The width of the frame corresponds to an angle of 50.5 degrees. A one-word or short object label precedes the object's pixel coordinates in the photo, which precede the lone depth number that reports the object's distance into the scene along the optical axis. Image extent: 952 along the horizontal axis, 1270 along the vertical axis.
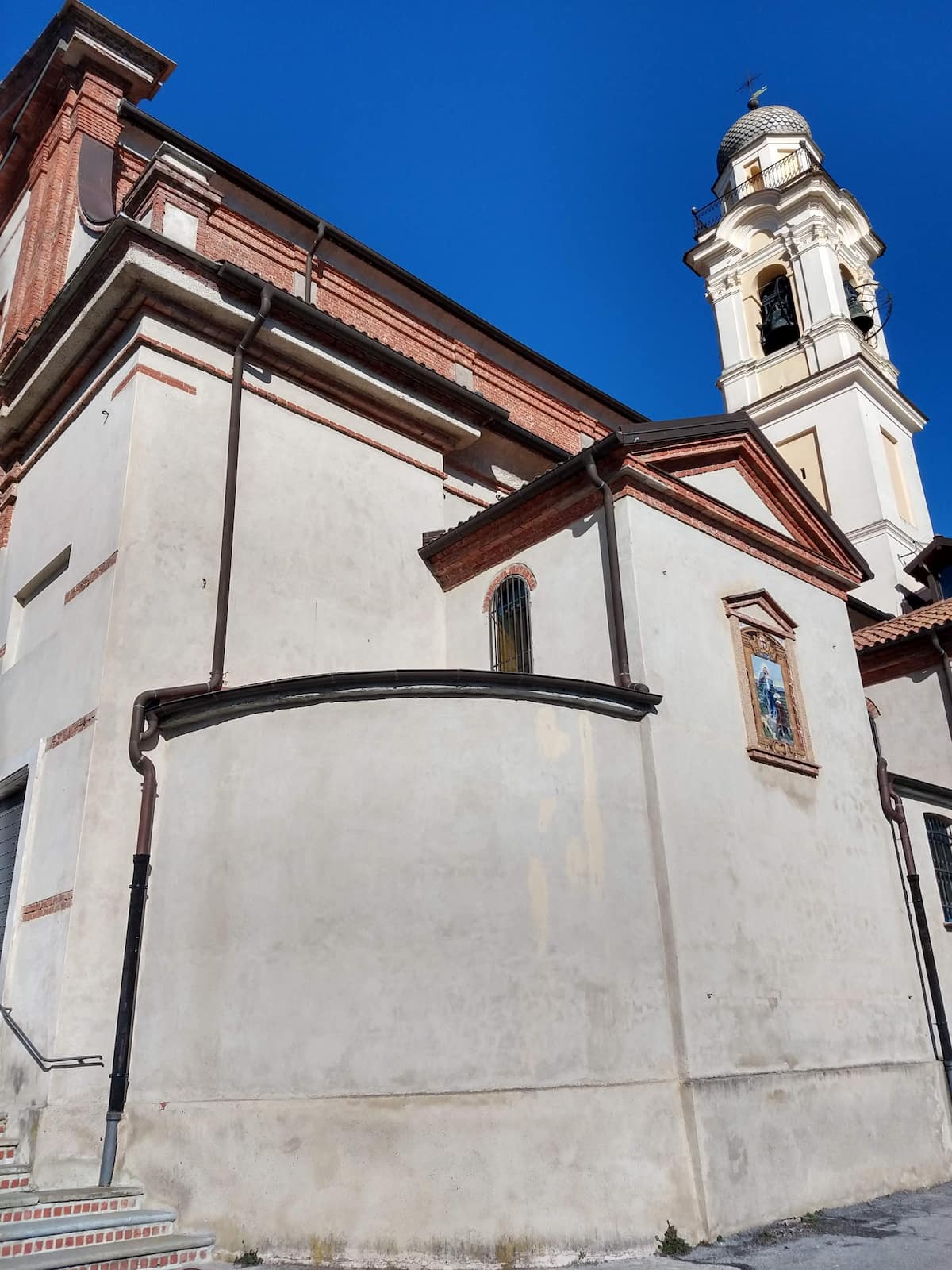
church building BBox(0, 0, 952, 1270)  7.37
